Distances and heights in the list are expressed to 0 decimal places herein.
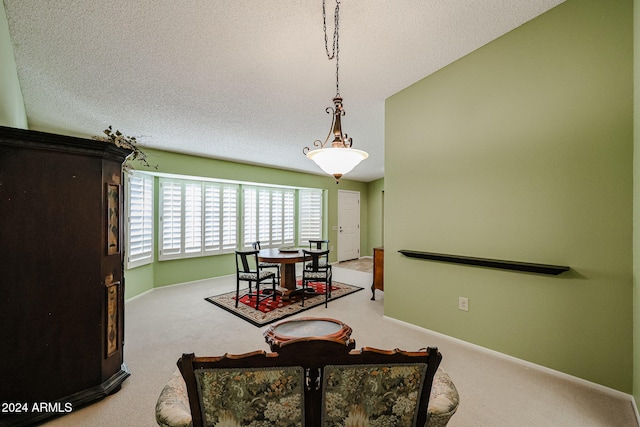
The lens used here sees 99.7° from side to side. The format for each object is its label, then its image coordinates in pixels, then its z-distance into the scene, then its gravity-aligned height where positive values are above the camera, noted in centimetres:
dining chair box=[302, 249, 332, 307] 411 -87
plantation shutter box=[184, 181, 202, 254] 528 -1
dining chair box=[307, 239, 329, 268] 599 -76
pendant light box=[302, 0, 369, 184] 197 +47
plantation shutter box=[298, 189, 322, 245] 731 -3
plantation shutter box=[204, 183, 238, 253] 559 +0
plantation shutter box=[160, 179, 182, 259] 495 -4
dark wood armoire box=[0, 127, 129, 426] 167 -38
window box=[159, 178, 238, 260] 501 -2
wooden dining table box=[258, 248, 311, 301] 407 -67
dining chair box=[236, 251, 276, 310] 391 -88
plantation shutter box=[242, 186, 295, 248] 626 +2
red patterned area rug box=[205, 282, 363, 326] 354 -132
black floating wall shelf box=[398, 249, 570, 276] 221 -43
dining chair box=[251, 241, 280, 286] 427 -78
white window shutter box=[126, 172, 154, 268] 419 -6
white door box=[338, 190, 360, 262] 786 -24
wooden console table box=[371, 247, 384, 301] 417 -80
